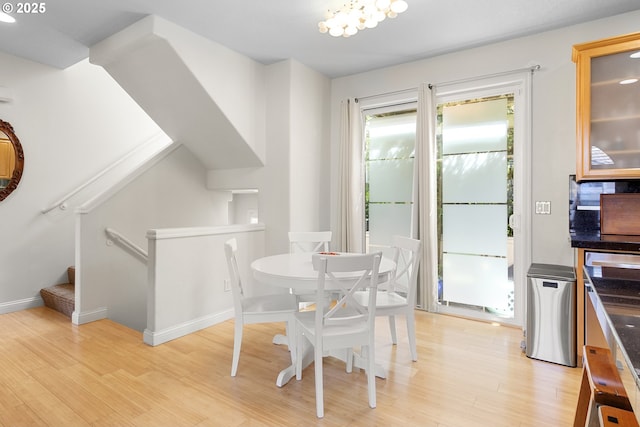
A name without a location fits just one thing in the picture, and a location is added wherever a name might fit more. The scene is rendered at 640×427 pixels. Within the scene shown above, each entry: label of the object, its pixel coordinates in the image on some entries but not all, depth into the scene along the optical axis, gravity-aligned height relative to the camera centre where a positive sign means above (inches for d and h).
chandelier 92.2 +52.2
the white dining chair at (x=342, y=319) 75.8 -25.0
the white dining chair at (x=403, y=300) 97.7 -25.8
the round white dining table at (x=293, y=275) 81.3 -15.2
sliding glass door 131.0 +3.0
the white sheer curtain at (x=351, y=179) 162.1 +13.9
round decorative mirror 143.9 +20.5
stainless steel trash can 99.2 -30.3
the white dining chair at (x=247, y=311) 93.6 -26.8
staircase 139.7 -34.9
